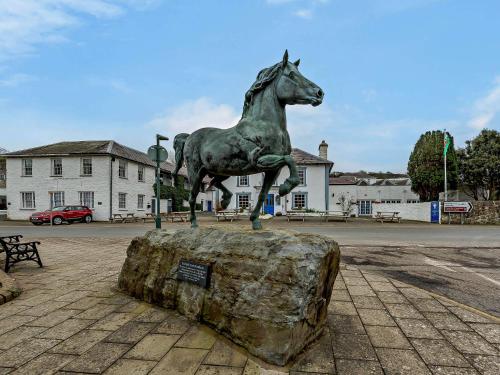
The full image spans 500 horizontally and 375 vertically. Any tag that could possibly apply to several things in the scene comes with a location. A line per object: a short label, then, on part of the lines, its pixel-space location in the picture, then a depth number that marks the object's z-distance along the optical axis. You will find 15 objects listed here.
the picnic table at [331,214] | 23.62
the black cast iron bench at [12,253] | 6.51
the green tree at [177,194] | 31.75
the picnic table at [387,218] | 23.80
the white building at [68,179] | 25.33
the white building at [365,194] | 34.97
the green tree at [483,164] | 27.42
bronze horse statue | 3.84
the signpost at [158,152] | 10.95
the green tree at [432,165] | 28.06
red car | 21.89
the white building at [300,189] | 28.27
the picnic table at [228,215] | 22.07
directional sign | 22.30
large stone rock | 2.92
